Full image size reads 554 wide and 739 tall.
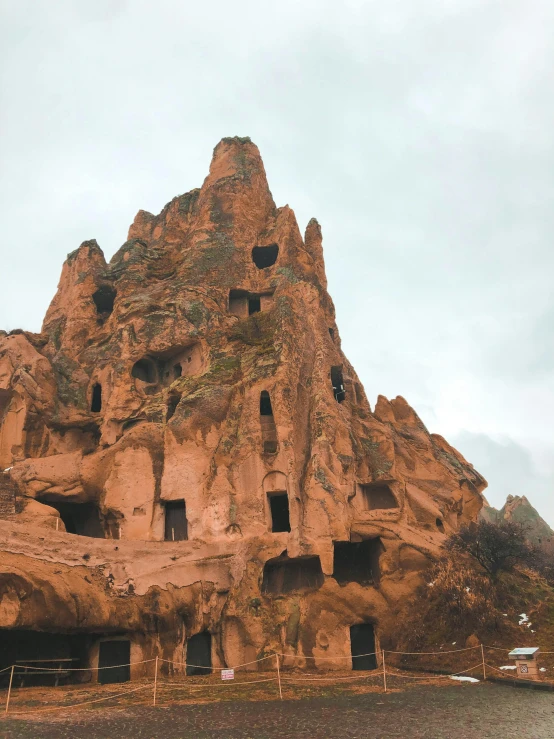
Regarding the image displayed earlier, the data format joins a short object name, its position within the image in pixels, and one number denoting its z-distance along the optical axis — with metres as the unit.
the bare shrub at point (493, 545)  23.27
